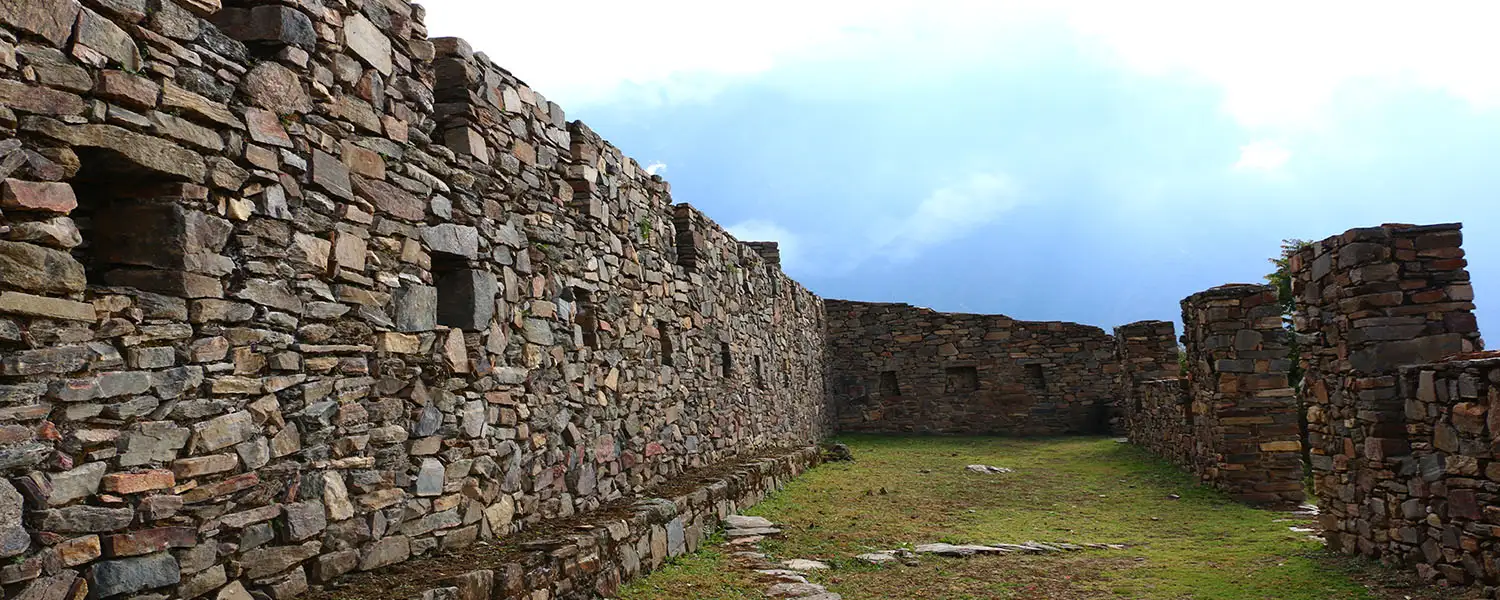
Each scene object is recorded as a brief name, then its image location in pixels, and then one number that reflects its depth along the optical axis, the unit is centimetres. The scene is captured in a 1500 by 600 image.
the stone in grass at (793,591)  607
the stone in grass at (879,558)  719
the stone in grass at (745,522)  849
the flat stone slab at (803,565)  690
